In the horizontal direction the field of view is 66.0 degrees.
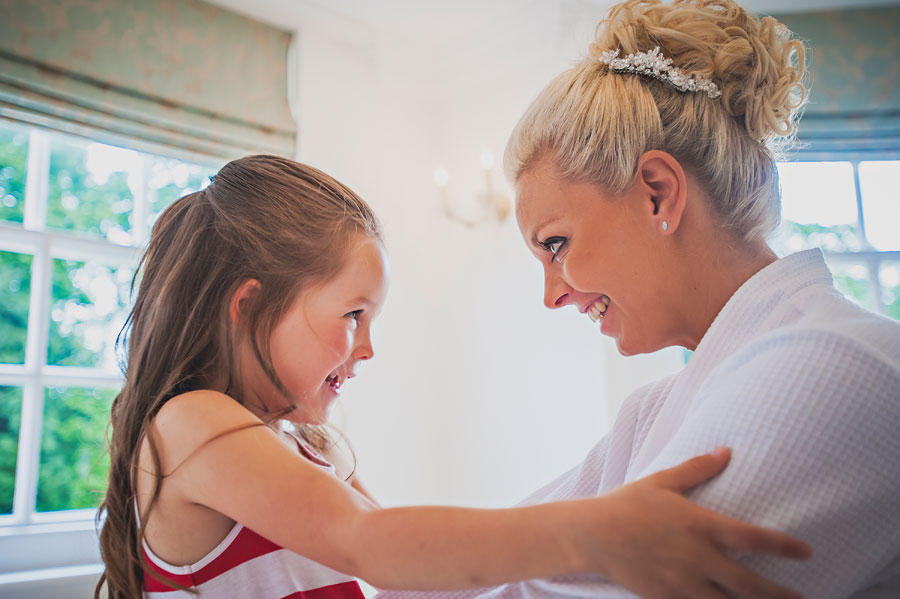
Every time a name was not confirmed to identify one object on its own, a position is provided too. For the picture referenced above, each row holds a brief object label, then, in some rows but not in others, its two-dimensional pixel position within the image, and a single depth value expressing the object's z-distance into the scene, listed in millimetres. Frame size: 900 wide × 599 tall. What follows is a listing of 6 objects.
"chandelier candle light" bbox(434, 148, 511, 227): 3663
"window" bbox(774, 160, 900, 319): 3180
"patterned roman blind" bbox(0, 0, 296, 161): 2604
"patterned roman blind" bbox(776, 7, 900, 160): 3145
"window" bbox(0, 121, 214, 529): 2578
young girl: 669
